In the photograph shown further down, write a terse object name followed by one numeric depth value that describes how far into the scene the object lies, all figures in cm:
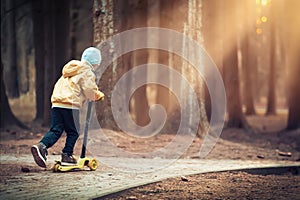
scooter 919
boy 909
